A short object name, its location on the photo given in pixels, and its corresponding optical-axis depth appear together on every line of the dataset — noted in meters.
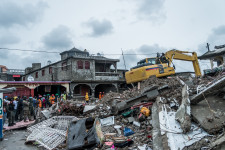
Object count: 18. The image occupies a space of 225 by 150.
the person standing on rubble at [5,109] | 8.64
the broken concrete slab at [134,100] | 7.89
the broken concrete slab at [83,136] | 5.31
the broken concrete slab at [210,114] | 4.30
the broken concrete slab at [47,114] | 9.87
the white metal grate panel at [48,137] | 6.11
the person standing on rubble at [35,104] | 12.10
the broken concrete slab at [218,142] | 3.34
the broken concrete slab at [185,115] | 4.38
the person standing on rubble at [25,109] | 10.66
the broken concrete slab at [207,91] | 4.99
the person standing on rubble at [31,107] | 11.11
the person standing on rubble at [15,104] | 9.76
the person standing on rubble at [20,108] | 10.23
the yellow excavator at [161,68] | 12.16
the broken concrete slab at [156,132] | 4.45
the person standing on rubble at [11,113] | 9.23
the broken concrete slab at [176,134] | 4.05
